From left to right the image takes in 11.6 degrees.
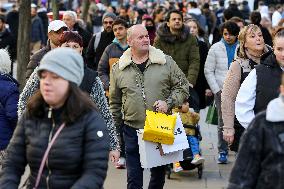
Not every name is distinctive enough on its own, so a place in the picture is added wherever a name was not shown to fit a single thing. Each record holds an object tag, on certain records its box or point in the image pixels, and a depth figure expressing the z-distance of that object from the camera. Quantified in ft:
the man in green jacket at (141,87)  42.73
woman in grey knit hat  25.41
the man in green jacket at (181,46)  57.58
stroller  52.69
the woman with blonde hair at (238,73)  39.55
